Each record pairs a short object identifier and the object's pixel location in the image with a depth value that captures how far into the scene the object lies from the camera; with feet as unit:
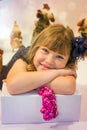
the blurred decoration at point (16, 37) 6.36
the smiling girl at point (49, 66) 3.28
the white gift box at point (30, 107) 3.33
